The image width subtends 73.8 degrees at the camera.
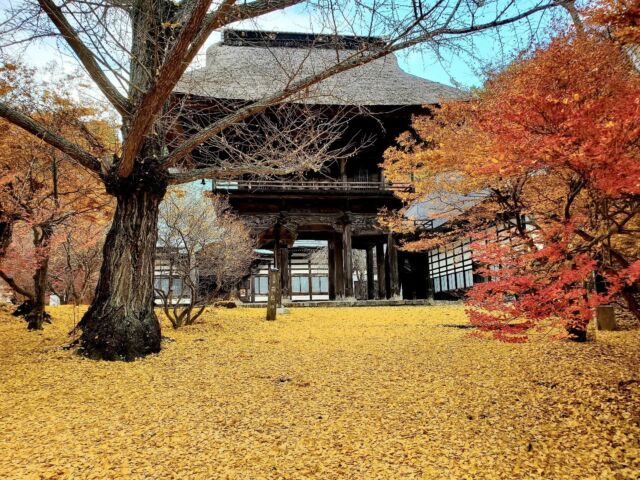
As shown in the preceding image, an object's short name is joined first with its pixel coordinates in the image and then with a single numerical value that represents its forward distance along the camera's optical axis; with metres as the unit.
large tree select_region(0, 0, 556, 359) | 3.90
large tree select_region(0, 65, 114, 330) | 7.36
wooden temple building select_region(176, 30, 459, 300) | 13.92
